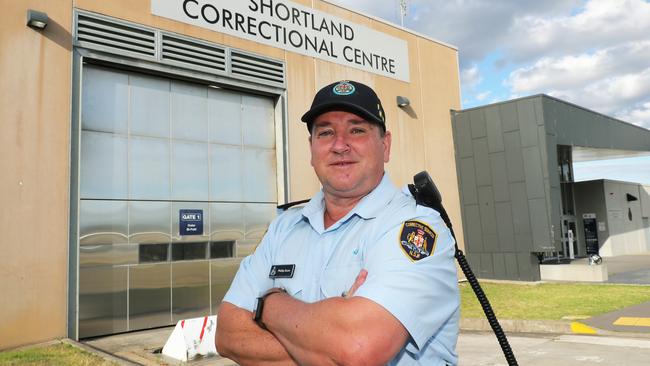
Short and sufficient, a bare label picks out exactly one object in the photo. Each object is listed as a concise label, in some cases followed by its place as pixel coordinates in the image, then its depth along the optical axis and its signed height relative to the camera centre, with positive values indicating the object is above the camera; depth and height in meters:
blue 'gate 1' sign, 10.52 +0.39
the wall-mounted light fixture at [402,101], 15.06 +4.19
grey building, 14.61 +1.66
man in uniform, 1.52 -0.16
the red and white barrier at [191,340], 6.93 -1.56
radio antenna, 16.56 +8.03
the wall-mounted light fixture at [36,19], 8.30 +4.11
